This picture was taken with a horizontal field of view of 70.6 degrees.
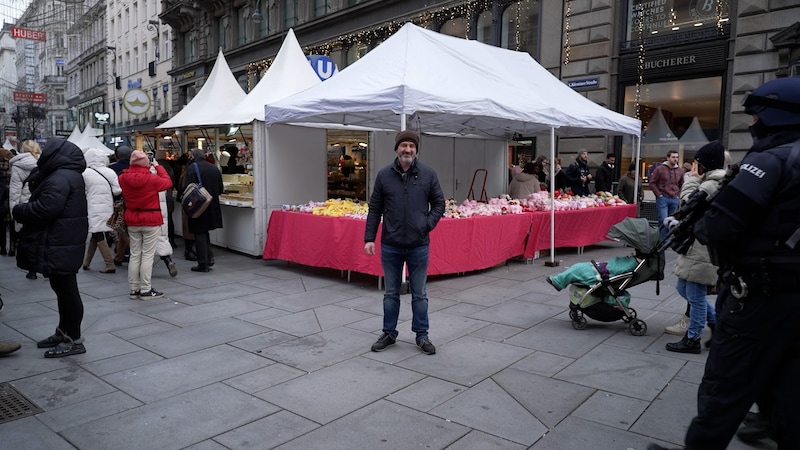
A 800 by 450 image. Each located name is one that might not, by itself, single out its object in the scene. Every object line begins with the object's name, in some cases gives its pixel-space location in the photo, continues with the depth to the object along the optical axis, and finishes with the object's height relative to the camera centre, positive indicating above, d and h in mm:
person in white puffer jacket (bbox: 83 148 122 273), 8242 -398
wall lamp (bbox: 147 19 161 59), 39594 +9707
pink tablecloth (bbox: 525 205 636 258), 10039 -1158
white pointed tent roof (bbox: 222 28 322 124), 10562 +1668
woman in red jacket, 7008 -670
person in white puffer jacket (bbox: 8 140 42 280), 8945 -128
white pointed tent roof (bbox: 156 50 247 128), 12065 +1443
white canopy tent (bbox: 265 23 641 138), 7762 +1122
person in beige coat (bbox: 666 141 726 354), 4613 -888
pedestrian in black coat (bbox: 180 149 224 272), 8969 -841
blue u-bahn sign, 12555 +2194
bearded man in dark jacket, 4980 -513
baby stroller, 5676 -1137
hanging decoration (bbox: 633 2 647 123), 14727 +2597
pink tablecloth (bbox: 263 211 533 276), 8016 -1179
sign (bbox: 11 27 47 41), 32969 +7500
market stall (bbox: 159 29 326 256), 10031 +141
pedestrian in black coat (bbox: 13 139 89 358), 4742 -569
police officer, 2500 -501
